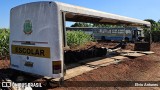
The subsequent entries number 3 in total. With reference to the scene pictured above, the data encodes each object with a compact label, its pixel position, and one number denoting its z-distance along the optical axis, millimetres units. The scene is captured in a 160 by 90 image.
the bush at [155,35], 21266
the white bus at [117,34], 20115
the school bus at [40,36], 4002
